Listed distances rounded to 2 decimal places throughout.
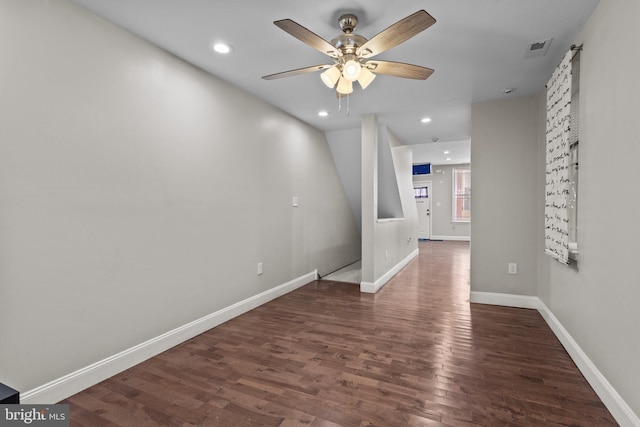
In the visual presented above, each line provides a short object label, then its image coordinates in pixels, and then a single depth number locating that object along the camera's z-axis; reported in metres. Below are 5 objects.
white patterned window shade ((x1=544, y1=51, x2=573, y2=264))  2.36
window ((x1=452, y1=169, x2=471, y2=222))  9.90
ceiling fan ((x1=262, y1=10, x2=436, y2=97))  1.65
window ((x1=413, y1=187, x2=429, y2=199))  10.36
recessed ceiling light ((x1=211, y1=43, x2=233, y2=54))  2.36
